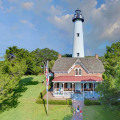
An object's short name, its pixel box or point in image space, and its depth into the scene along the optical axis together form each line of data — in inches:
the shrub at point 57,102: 838.5
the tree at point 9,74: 671.8
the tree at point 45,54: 2677.2
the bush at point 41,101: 850.1
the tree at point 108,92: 548.2
